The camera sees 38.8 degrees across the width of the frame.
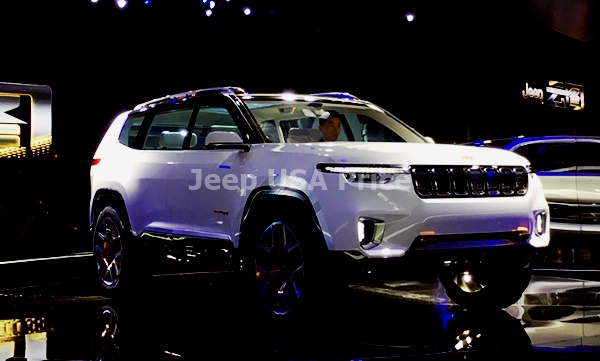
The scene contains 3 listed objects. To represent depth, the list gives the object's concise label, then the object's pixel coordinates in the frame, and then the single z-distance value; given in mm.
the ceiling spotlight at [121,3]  14207
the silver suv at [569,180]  10242
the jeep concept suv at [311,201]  5953
